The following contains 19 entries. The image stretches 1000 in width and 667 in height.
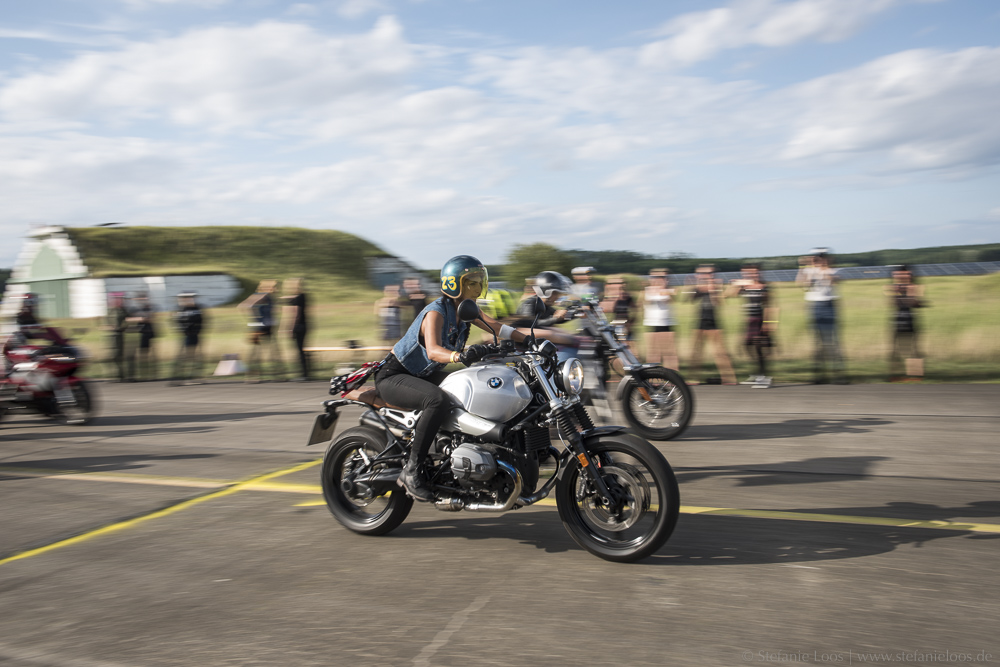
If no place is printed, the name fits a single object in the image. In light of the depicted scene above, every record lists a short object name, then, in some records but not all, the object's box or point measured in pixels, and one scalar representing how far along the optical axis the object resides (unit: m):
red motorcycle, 10.98
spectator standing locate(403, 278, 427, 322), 14.90
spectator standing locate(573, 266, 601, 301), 8.33
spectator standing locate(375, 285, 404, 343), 14.95
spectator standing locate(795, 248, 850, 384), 12.09
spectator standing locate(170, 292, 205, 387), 16.14
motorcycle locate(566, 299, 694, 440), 8.12
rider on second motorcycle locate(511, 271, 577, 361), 7.54
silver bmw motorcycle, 4.37
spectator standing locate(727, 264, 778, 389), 12.41
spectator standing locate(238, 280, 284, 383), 15.54
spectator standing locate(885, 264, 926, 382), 11.85
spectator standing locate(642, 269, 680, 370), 12.70
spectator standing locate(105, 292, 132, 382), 17.20
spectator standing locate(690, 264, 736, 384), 12.70
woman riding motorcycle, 4.80
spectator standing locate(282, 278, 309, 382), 15.27
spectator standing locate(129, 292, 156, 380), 16.89
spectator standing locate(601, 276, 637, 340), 12.72
